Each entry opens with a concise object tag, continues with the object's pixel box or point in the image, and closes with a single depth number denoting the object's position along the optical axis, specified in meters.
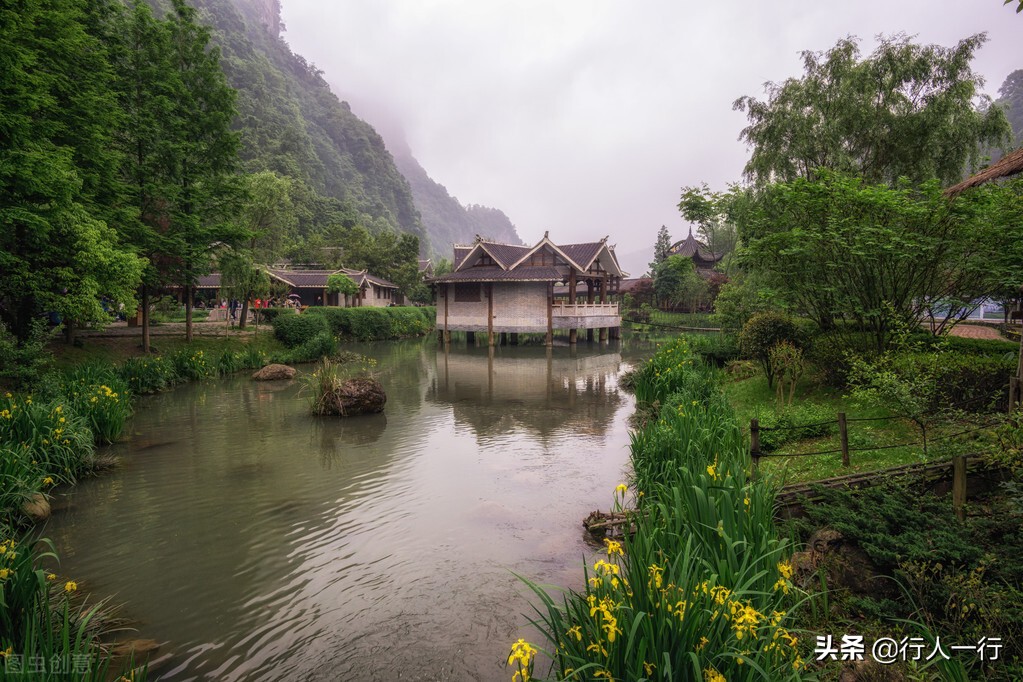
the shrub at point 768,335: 12.08
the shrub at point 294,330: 26.53
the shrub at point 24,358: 11.03
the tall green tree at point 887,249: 9.55
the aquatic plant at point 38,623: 3.23
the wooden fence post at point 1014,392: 6.69
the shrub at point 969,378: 8.06
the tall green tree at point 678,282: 44.52
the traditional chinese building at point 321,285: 46.78
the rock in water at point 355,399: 14.44
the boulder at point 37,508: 7.32
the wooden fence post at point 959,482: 5.04
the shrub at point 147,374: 16.61
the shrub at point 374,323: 34.38
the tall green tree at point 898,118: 16.22
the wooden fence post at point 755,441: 6.54
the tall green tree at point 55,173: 11.07
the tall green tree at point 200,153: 20.77
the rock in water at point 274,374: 20.41
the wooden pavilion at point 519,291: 33.44
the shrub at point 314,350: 24.86
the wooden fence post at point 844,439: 6.89
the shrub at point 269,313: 30.59
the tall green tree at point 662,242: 75.39
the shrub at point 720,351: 16.67
